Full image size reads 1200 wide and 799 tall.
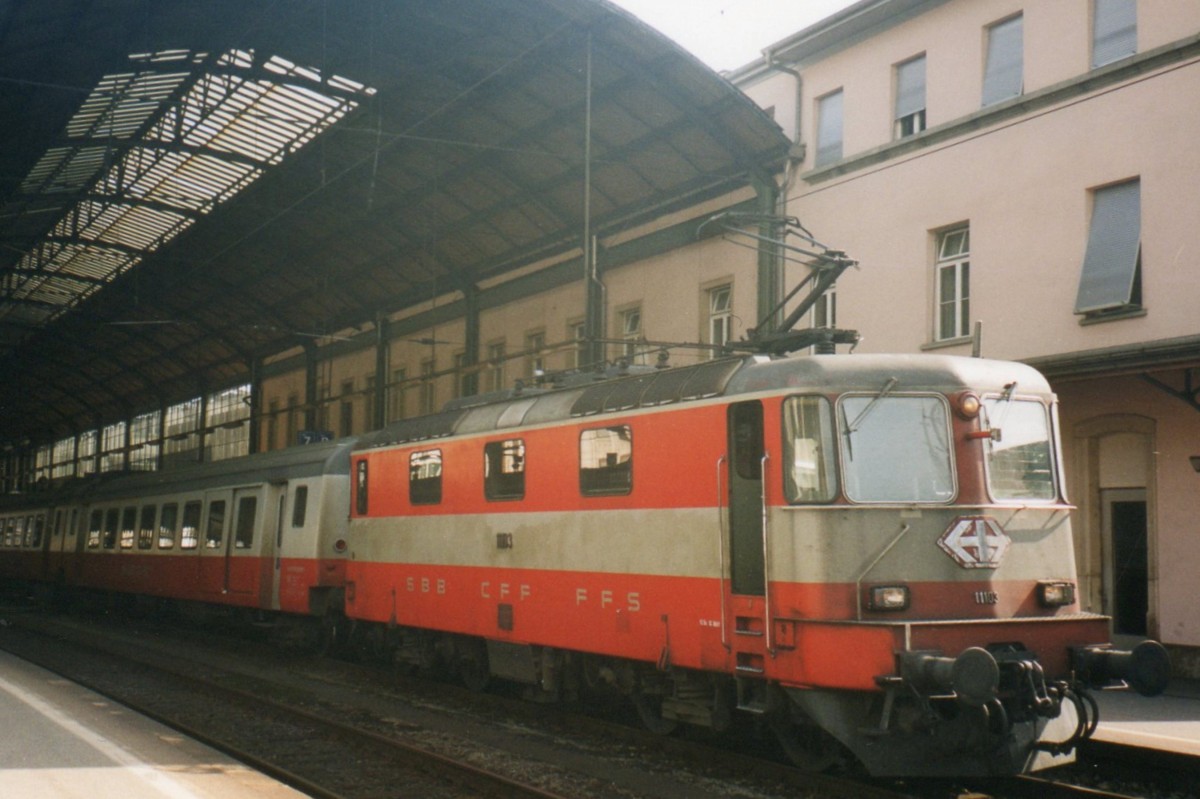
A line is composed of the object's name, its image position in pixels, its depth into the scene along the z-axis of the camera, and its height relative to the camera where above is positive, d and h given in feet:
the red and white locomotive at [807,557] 28.25 +0.46
